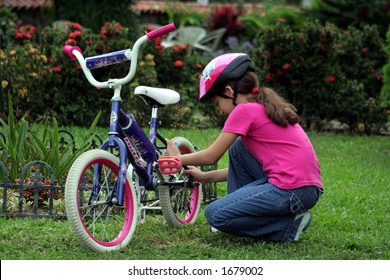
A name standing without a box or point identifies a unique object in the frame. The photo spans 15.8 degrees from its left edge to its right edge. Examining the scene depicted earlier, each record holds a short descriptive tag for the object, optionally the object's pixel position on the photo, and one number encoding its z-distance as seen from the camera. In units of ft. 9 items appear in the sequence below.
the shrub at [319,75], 56.64
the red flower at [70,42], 52.00
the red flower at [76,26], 54.20
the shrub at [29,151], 30.55
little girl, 25.57
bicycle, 23.93
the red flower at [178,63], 57.58
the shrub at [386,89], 51.24
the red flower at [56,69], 52.41
